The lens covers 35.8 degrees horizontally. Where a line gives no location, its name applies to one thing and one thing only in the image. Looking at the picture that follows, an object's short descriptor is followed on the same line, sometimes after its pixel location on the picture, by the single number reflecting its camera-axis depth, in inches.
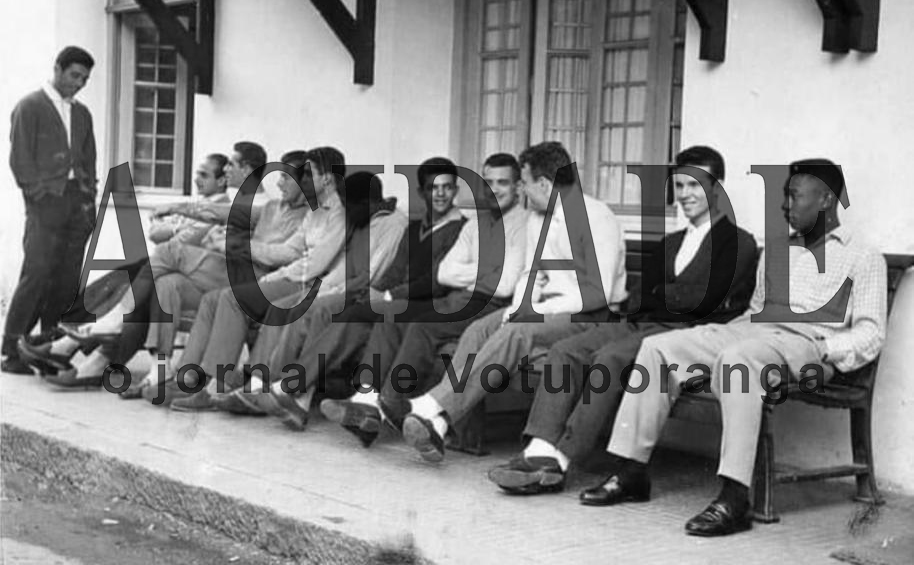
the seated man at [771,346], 207.6
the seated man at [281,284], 299.7
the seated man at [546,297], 243.6
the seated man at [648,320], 227.6
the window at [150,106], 436.5
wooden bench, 213.8
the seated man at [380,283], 283.6
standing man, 359.9
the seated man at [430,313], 262.1
